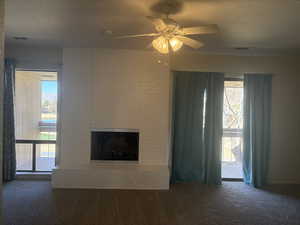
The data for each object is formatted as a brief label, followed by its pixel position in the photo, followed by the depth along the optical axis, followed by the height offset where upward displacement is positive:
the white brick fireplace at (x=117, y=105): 4.36 +0.18
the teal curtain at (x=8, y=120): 4.41 -0.12
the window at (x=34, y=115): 4.73 -0.02
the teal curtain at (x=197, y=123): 4.67 -0.14
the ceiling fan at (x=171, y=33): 2.37 +0.84
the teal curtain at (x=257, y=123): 4.70 -0.12
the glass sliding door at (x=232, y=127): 4.90 -0.21
